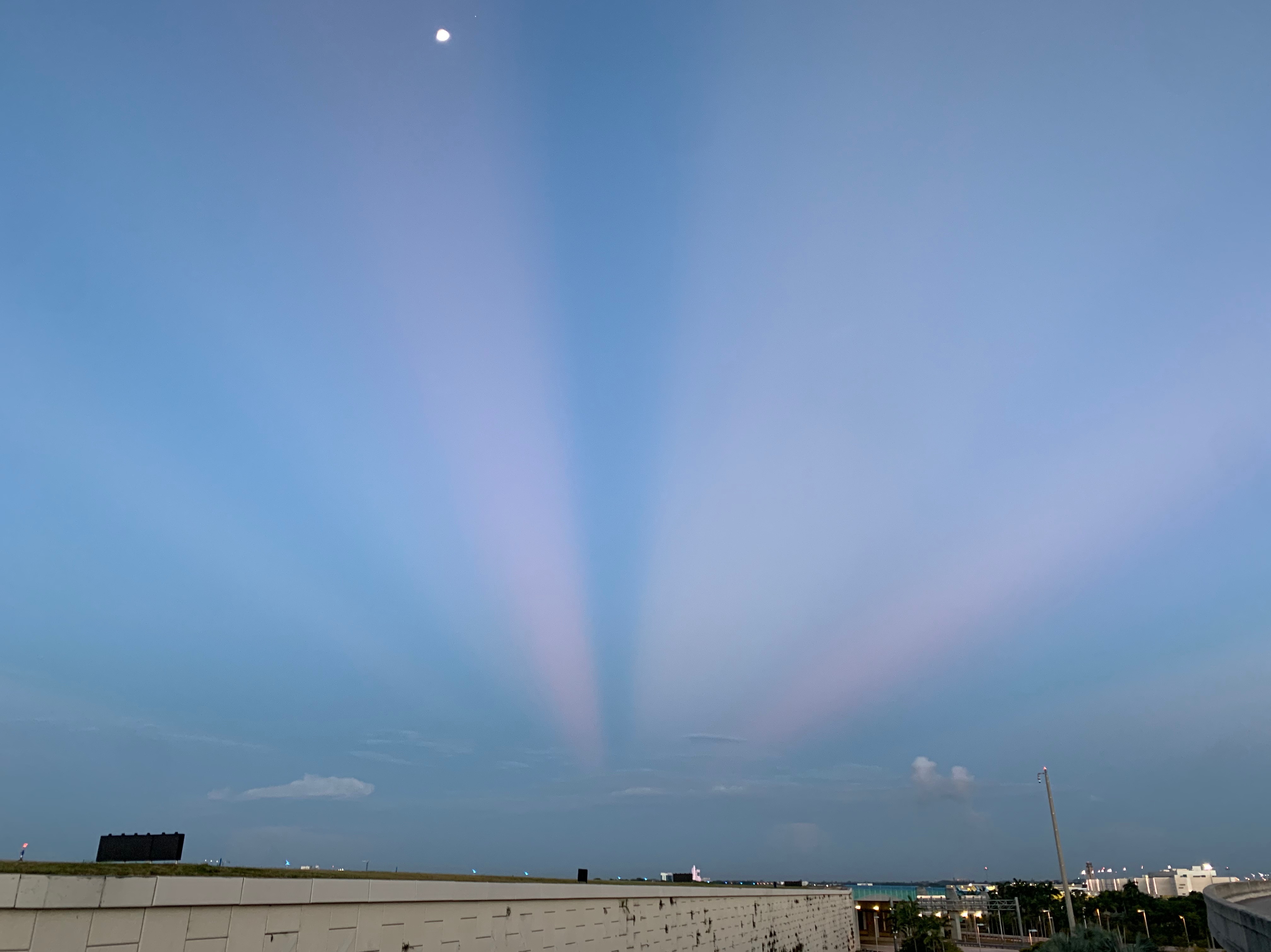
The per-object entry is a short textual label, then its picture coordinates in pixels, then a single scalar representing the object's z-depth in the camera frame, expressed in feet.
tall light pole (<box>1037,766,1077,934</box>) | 150.82
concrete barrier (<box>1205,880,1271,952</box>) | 50.24
